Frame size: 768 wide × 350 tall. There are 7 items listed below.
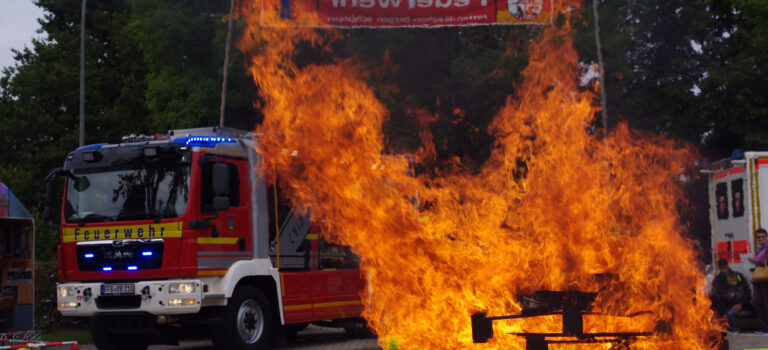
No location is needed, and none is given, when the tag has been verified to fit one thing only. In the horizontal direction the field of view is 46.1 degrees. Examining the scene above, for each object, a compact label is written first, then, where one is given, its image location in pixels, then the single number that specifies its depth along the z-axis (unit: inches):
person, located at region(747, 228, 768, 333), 537.3
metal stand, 358.9
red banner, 681.6
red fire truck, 484.1
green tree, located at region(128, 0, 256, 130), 1146.7
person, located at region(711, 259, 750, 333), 552.4
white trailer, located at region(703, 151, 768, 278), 589.0
